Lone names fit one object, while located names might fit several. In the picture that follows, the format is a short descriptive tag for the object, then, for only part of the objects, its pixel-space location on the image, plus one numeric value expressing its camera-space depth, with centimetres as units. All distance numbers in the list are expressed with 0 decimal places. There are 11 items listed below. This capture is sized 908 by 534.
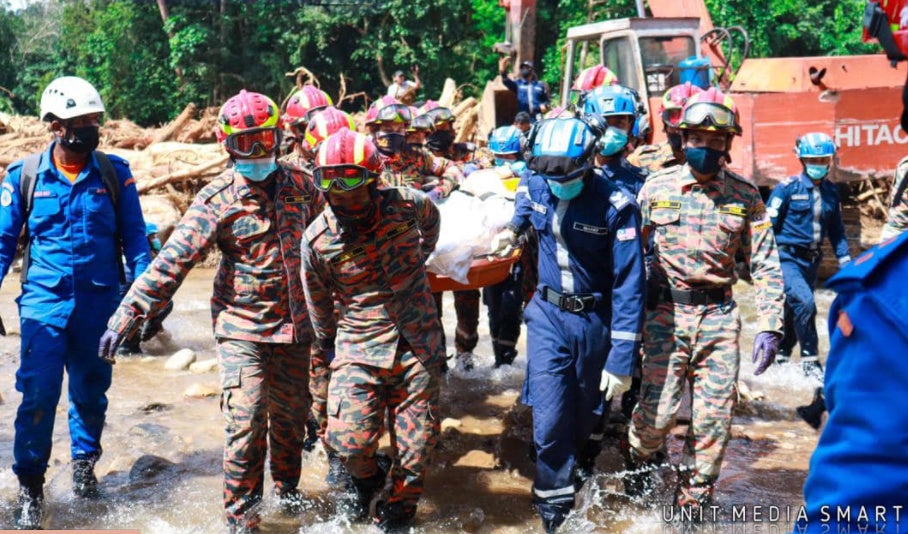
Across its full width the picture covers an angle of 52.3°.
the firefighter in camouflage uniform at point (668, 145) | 601
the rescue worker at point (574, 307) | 424
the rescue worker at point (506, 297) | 702
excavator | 1033
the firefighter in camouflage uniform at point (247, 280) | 418
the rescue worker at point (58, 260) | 454
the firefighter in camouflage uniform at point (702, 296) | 443
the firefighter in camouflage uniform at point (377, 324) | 415
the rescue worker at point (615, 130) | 530
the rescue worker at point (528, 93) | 1368
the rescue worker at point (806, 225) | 715
